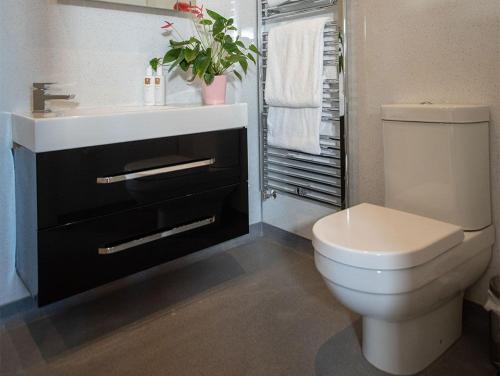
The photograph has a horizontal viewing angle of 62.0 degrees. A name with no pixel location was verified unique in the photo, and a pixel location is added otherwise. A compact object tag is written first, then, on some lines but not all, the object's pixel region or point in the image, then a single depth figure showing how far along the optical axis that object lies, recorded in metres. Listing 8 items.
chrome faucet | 1.50
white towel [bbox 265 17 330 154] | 1.87
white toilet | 1.12
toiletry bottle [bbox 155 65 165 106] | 1.83
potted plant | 1.79
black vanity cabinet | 1.32
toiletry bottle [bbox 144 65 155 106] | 1.81
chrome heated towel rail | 1.88
